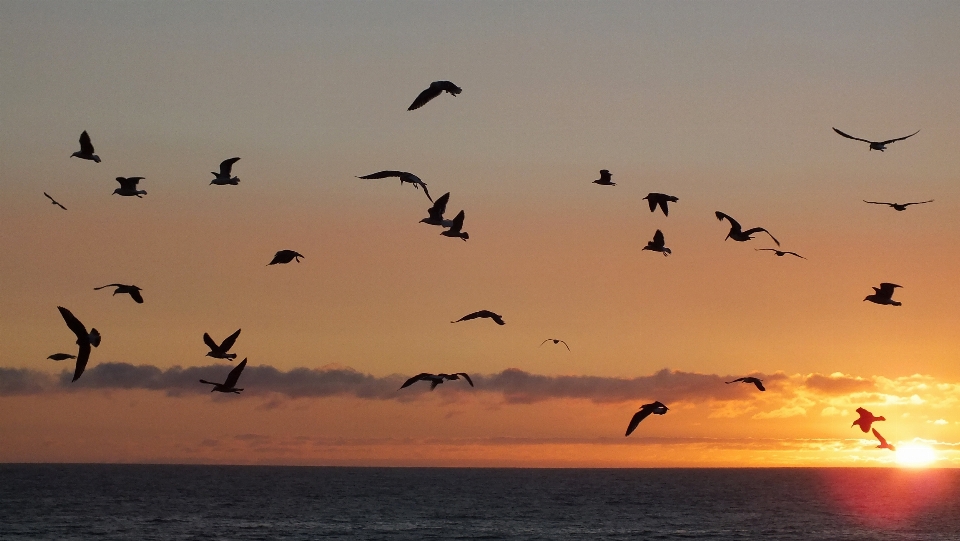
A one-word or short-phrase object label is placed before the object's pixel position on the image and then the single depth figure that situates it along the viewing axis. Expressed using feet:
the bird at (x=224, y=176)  164.04
